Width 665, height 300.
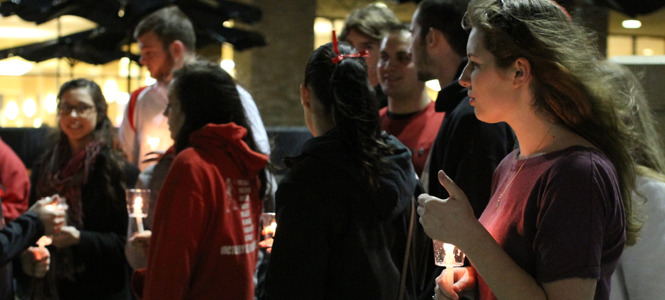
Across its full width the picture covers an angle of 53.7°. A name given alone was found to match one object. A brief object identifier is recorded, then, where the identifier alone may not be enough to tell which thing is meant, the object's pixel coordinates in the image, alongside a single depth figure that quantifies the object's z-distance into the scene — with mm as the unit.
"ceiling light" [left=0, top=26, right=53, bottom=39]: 15258
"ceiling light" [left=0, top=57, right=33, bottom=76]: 15352
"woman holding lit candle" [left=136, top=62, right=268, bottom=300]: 2564
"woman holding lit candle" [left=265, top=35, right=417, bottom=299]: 2027
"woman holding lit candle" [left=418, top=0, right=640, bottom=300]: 1438
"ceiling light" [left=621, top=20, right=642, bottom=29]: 13688
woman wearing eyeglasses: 3623
